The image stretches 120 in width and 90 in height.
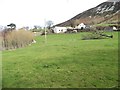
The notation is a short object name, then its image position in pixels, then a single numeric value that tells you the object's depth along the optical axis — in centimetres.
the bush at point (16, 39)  1779
